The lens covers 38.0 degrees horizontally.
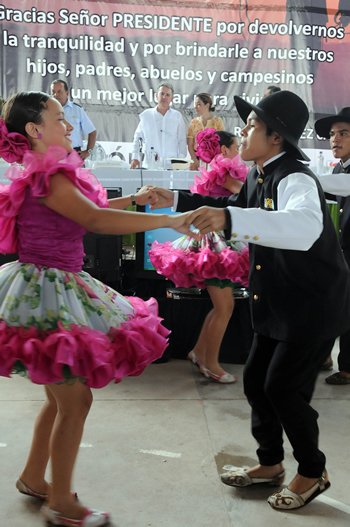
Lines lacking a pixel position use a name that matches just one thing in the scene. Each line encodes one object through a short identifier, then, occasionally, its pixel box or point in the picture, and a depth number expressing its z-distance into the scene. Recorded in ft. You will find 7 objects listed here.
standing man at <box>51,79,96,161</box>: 18.45
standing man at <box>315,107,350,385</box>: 10.71
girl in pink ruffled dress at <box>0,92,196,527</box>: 5.01
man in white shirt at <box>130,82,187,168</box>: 21.03
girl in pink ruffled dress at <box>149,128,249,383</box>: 10.23
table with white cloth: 15.74
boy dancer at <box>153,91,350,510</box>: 5.77
